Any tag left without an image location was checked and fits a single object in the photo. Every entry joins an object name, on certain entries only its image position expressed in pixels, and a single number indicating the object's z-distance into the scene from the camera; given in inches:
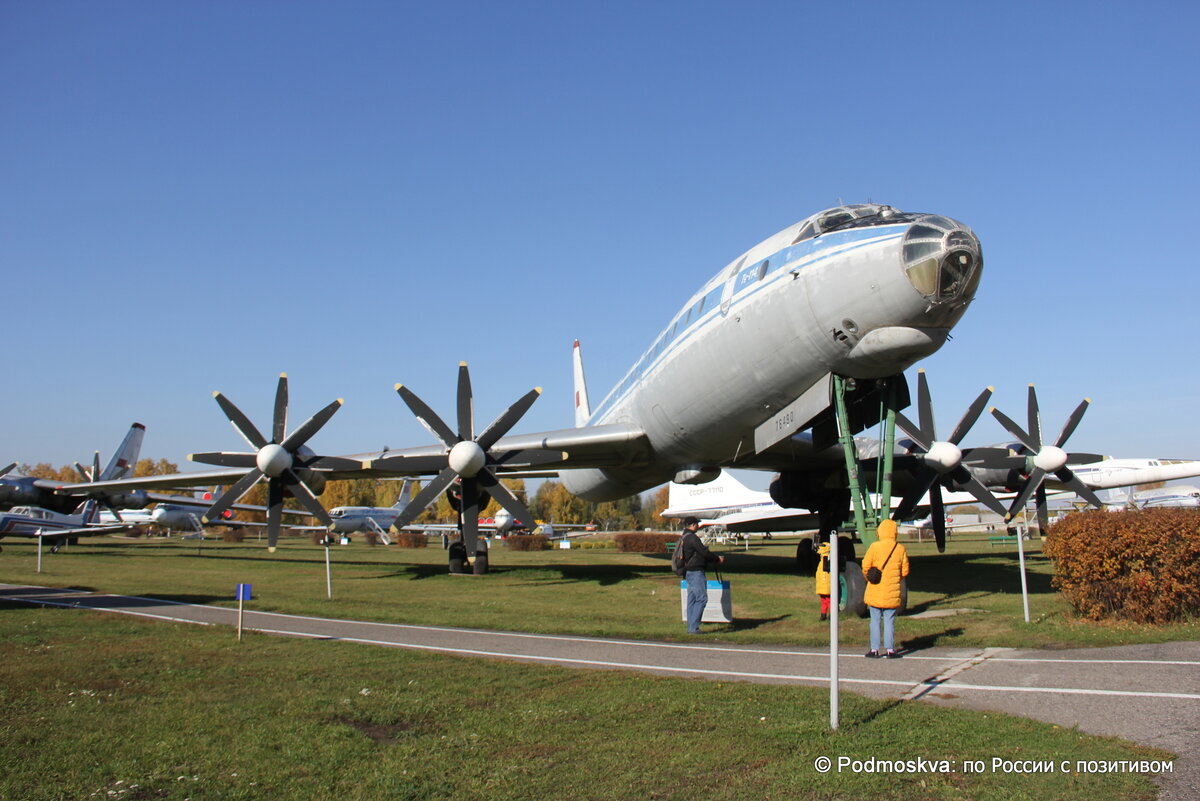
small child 409.2
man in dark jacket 428.5
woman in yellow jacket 334.3
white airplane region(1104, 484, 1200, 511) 2119.8
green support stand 428.5
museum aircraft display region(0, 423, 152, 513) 1486.2
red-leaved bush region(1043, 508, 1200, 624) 404.2
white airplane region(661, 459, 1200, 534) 1077.0
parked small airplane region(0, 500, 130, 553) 1594.5
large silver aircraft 425.4
